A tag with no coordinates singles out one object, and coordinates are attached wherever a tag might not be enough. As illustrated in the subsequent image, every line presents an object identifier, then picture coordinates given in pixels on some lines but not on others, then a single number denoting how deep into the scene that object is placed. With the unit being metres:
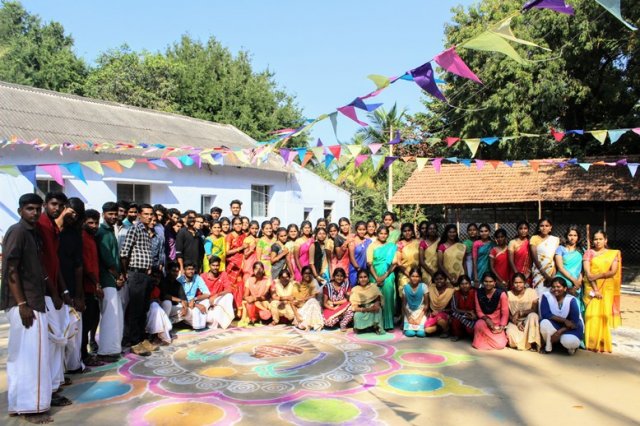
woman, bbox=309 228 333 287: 7.46
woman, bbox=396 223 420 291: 7.09
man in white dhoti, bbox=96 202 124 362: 5.05
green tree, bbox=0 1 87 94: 29.97
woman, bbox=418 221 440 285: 6.93
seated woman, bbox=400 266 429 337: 6.45
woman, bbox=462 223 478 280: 6.92
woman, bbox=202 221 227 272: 7.43
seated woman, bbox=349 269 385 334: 6.54
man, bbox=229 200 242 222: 7.95
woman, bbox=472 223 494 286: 6.76
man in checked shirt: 5.54
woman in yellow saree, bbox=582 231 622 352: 5.66
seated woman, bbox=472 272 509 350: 5.74
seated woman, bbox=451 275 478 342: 6.06
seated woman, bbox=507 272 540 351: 5.66
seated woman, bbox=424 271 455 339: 6.34
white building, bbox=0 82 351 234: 12.28
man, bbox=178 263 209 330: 6.69
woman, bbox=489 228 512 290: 6.54
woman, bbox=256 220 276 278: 7.58
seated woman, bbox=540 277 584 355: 5.49
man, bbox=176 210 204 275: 7.10
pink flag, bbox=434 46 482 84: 3.09
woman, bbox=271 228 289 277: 7.54
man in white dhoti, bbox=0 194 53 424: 3.60
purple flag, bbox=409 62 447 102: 3.24
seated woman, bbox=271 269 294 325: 7.01
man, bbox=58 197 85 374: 4.30
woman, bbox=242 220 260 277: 7.50
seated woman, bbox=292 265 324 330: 6.75
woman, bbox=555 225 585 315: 5.96
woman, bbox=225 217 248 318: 7.38
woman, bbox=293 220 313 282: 7.50
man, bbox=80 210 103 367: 4.81
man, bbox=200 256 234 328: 6.89
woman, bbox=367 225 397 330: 6.80
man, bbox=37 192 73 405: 3.95
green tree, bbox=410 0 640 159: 12.96
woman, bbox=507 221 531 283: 6.44
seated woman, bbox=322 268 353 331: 6.76
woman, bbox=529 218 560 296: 6.20
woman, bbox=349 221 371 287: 7.21
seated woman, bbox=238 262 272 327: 7.13
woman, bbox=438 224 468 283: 6.80
